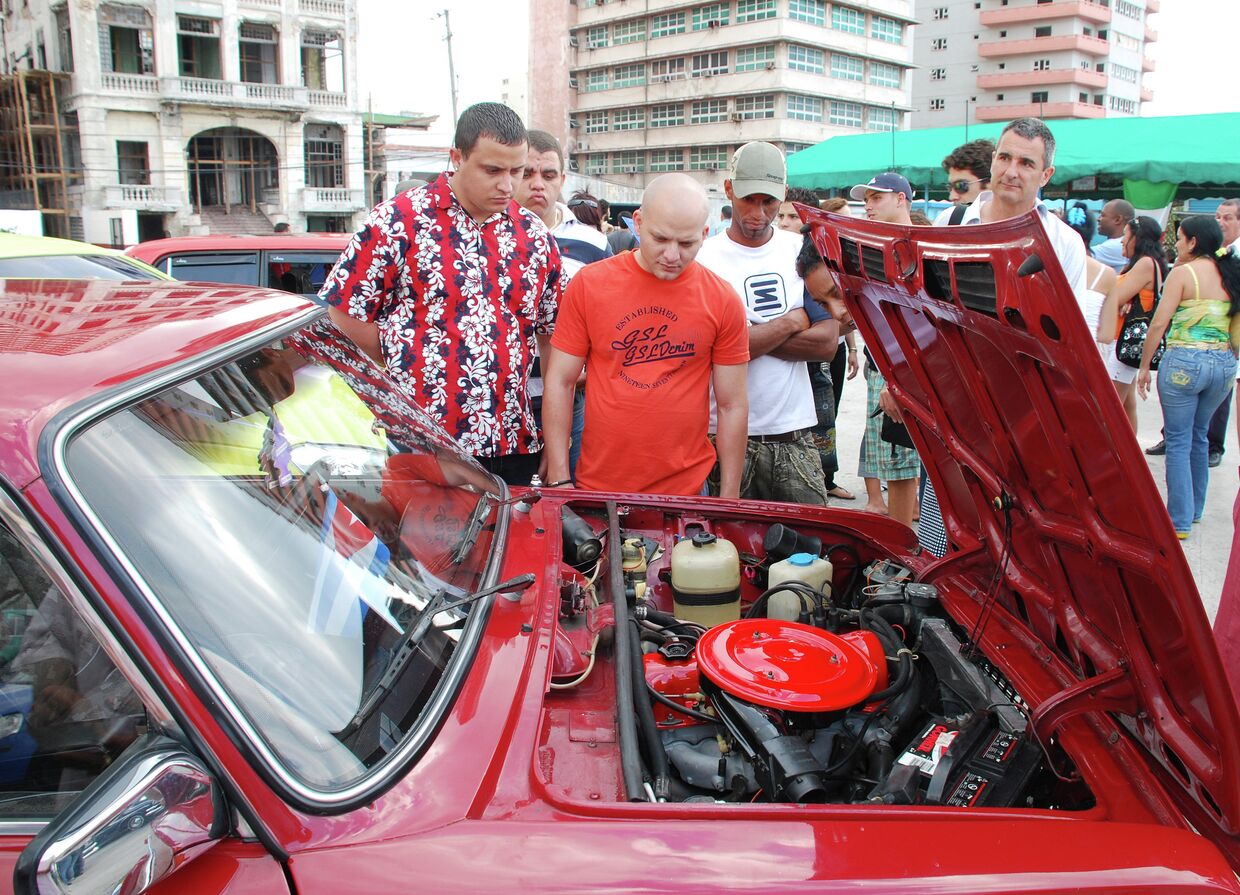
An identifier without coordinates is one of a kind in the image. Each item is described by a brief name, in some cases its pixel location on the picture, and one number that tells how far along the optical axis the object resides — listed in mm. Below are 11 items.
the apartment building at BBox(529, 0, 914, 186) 57500
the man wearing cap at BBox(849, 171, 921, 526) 4918
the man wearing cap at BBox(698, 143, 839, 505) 3895
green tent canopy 13172
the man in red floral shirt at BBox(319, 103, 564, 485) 3164
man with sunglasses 6480
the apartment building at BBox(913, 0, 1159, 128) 66062
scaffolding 38625
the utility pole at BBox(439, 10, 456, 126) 37562
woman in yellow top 5320
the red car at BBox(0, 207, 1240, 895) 1213
